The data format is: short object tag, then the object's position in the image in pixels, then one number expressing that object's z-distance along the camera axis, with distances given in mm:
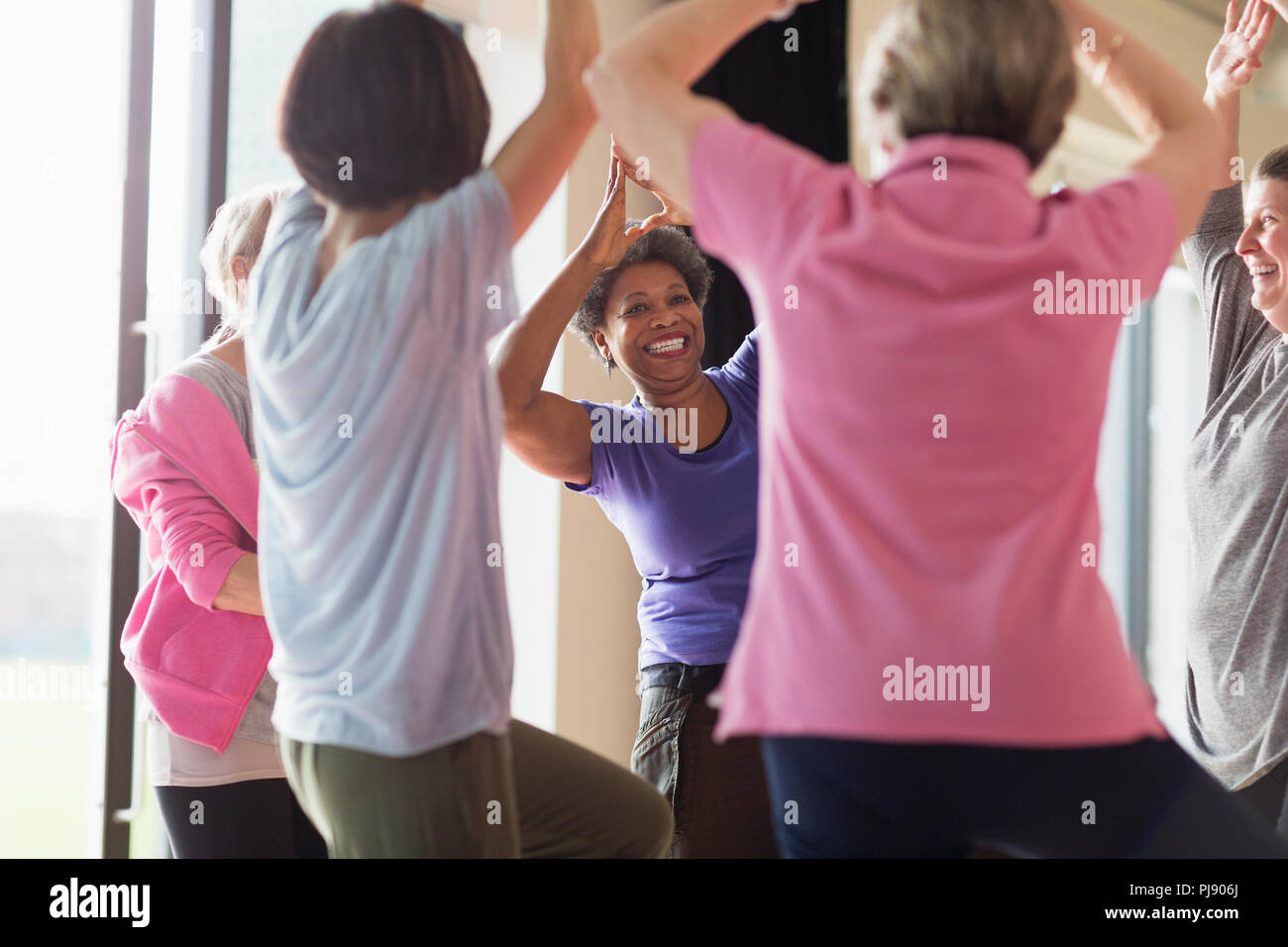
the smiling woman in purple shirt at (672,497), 2070
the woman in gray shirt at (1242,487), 2049
